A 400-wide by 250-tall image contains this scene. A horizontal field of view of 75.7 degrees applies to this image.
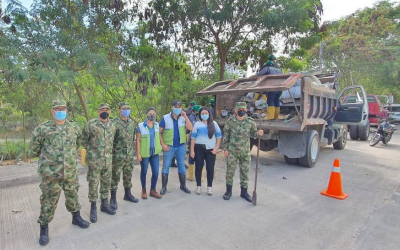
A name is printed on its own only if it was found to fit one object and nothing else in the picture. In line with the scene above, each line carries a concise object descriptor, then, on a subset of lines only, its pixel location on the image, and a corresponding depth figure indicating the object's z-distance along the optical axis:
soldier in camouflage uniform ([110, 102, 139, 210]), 3.57
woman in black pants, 4.12
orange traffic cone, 4.27
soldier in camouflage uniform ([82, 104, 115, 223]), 3.20
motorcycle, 9.67
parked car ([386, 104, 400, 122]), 19.70
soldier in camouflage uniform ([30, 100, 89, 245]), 2.70
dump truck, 5.38
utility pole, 16.71
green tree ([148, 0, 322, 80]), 7.25
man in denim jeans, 4.15
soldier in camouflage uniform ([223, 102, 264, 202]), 3.99
